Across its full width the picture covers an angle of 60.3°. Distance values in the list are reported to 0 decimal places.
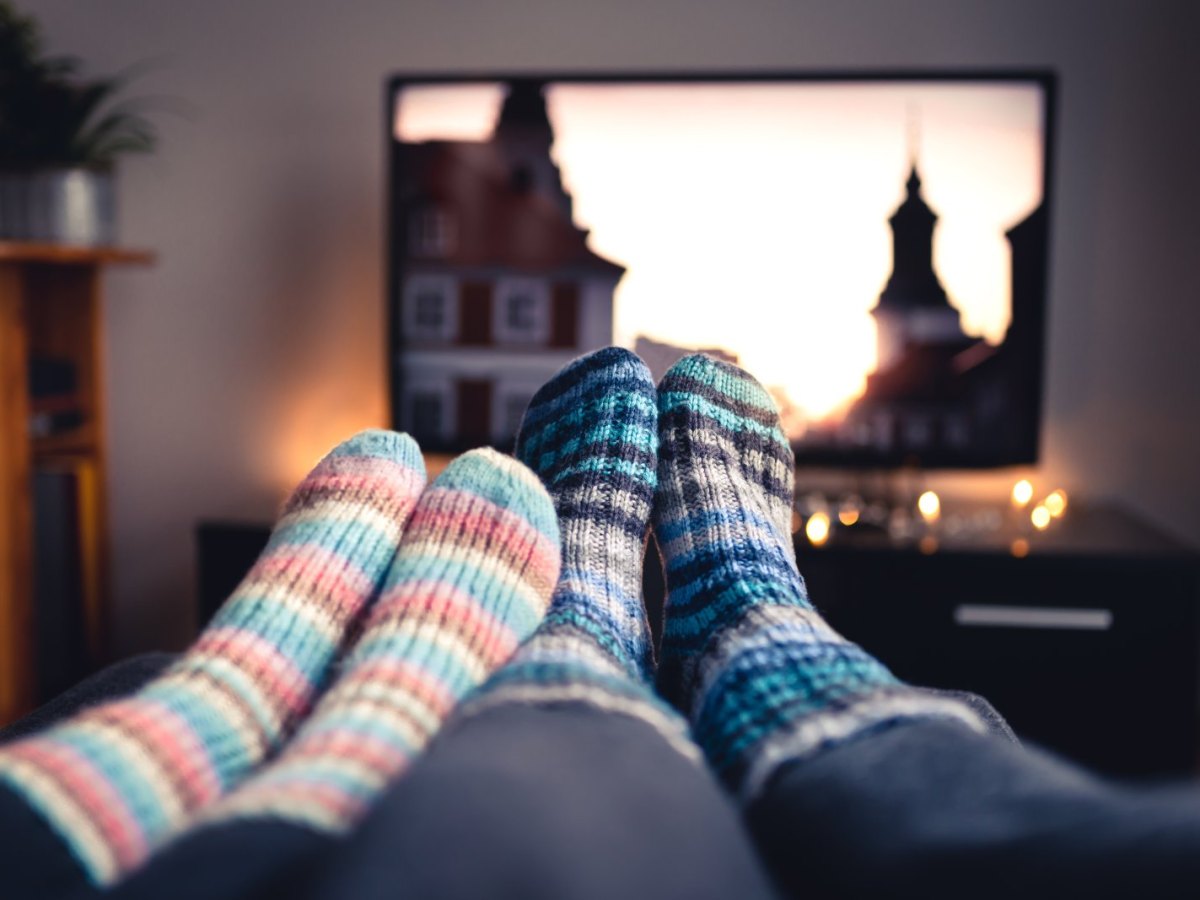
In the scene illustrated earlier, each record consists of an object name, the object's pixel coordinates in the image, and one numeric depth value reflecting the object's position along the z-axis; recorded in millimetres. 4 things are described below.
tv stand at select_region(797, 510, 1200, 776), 1541
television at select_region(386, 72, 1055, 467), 1804
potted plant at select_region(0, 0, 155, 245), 1766
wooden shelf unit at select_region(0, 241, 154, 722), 1768
